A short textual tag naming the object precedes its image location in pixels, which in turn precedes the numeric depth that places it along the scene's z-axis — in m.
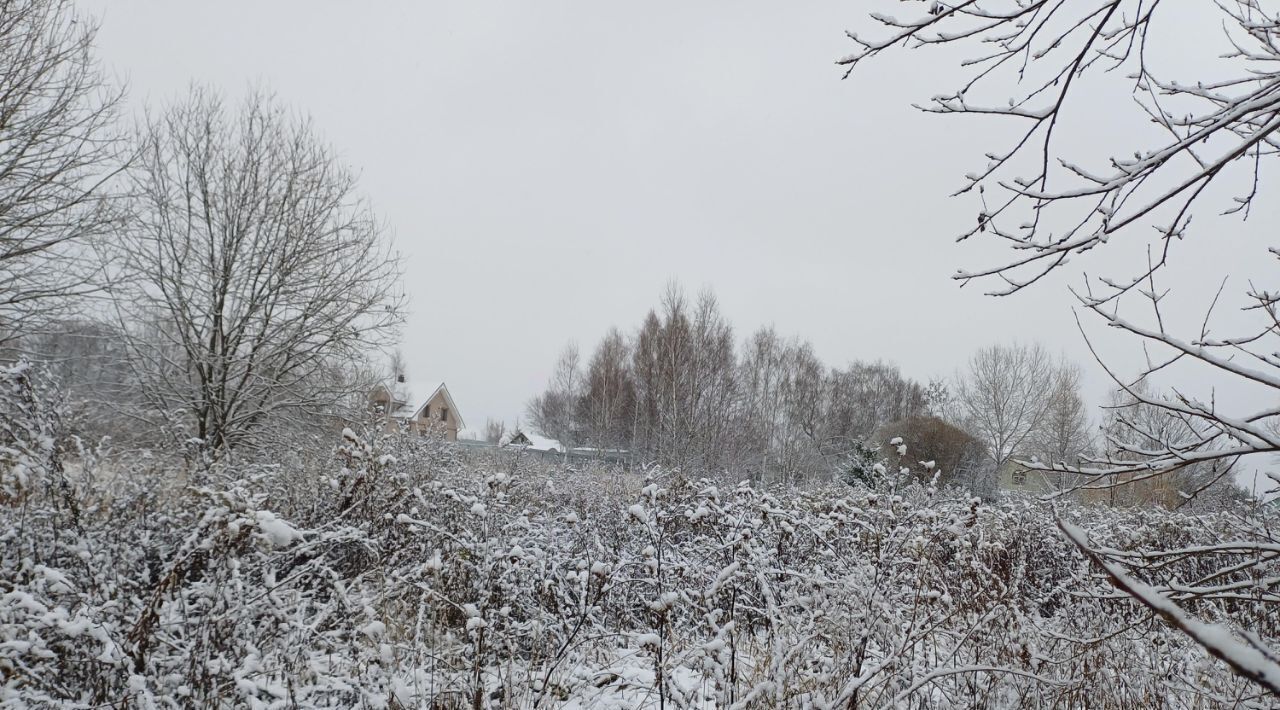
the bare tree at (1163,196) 1.82
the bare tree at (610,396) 32.12
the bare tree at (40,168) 7.30
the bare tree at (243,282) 9.28
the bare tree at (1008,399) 25.30
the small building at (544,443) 41.59
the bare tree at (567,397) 40.25
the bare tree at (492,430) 43.05
